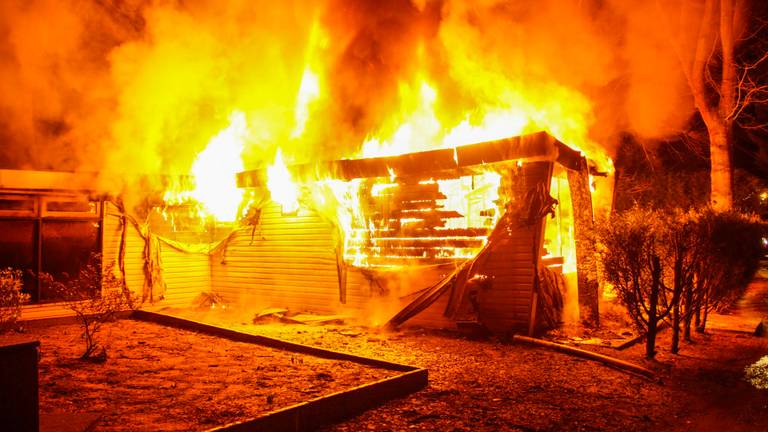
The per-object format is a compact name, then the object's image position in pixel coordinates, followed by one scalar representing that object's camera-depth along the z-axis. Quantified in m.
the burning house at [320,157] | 10.46
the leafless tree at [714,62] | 14.42
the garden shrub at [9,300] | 8.48
